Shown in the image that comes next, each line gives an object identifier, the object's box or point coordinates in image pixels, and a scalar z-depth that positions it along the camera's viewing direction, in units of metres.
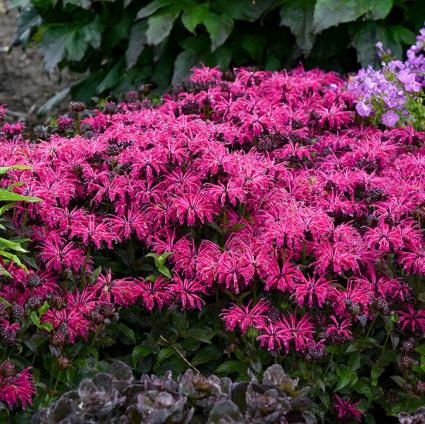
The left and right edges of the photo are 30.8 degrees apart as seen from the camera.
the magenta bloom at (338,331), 2.09
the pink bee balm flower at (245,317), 2.10
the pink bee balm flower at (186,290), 2.15
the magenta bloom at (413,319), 2.20
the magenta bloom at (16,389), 1.93
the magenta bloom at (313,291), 2.10
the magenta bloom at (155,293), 2.17
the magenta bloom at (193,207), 2.19
